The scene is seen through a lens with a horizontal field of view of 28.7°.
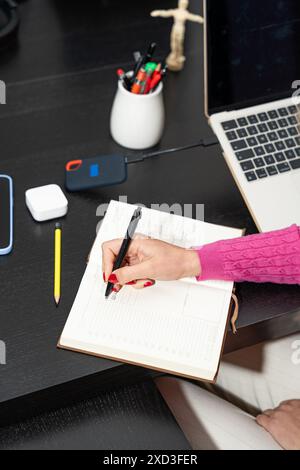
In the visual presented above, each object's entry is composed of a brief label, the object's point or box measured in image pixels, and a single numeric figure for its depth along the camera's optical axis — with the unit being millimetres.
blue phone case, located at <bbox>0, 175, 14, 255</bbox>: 966
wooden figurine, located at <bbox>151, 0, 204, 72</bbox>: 1201
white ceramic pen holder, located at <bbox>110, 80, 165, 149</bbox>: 1072
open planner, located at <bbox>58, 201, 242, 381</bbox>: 869
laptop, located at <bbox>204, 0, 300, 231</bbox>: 1033
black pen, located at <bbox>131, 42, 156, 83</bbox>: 1076
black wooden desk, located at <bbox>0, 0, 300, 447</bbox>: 883
